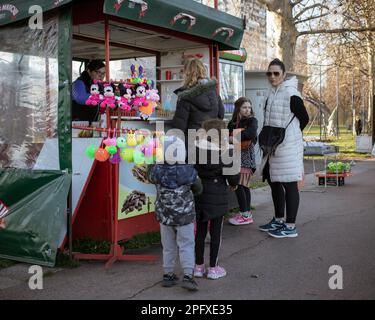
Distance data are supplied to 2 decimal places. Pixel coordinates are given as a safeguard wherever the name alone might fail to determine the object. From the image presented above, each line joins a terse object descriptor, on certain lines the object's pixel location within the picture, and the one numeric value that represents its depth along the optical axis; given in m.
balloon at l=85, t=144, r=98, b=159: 5.17
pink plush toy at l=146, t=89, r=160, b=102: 5.45
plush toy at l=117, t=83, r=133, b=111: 5.27
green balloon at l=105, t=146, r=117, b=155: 5.05
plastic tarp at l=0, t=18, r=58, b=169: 5.42
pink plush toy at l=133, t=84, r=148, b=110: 5.39
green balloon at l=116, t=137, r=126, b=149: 5.07
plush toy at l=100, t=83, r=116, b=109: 5.20
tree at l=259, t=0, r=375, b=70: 17.31
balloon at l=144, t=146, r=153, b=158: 4.83
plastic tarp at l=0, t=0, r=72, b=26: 5.09
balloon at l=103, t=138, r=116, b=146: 5.10
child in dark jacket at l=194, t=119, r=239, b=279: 4.57
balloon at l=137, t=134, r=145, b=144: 5.23
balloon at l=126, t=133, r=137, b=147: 5.12
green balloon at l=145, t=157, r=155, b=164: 4.81
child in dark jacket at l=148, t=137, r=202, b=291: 4.35
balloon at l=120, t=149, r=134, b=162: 5.00
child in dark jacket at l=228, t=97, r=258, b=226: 6.78
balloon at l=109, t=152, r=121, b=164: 5.19
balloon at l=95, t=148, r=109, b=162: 5.07
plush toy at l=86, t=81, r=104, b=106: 5.21
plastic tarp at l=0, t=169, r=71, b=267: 5.16
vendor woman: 6.15
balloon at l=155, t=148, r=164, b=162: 4.43
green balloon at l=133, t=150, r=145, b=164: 4.91
